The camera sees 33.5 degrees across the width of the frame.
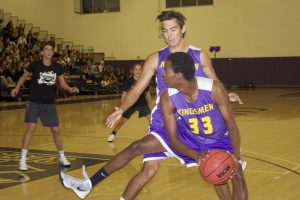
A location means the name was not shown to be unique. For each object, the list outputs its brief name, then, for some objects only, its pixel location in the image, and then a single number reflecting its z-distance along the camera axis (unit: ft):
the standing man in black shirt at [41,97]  24.54
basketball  12.46
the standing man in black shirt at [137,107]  33.40
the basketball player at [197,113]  13.21
